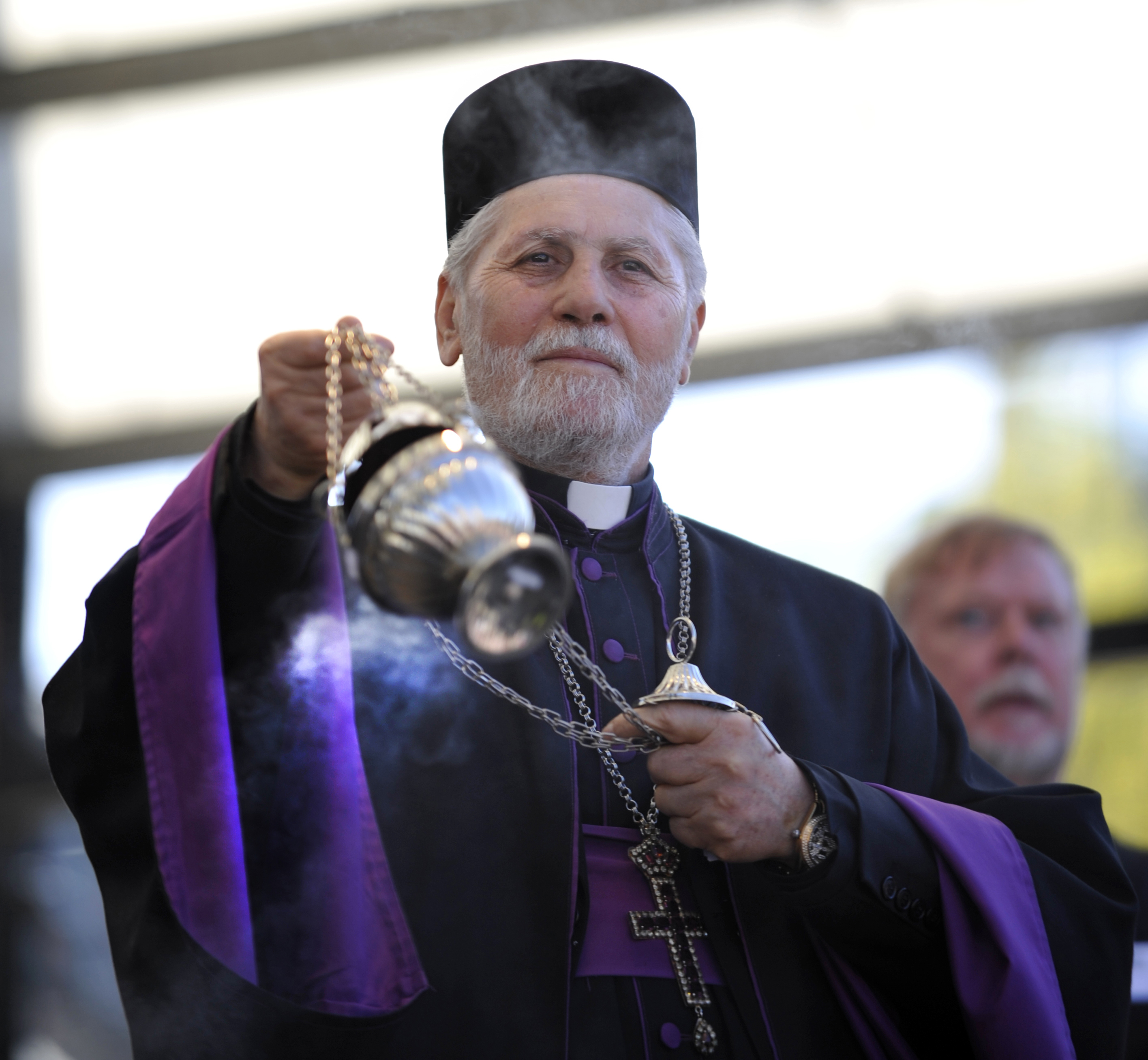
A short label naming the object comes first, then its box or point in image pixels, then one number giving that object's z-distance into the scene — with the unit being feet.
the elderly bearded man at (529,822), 11.20
